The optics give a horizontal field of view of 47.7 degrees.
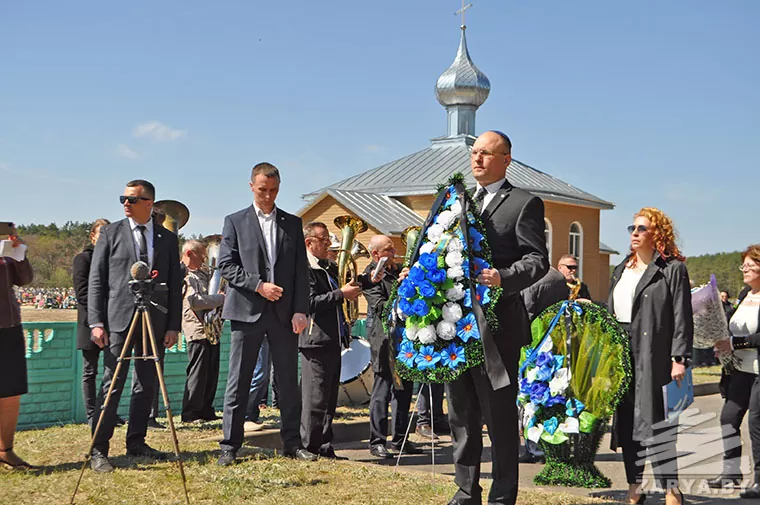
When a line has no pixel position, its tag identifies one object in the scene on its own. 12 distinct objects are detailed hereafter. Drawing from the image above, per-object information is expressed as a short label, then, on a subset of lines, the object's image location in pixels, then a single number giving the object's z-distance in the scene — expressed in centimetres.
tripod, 630
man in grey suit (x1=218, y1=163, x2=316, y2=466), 711
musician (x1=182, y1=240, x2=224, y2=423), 1011
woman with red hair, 630
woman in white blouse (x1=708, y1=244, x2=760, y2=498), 764
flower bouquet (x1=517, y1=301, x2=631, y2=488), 708
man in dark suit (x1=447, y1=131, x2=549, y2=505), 520
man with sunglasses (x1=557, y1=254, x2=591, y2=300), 1020
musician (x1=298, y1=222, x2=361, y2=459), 780
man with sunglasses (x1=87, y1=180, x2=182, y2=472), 705
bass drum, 1080
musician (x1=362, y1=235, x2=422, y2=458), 876
